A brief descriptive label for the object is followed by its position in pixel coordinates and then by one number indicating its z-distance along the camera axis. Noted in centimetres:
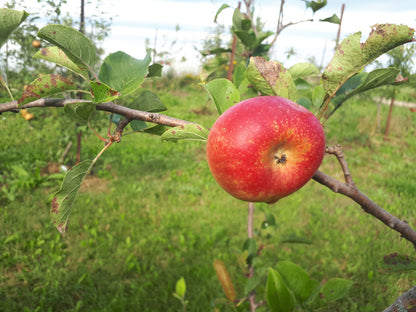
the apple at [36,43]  255
